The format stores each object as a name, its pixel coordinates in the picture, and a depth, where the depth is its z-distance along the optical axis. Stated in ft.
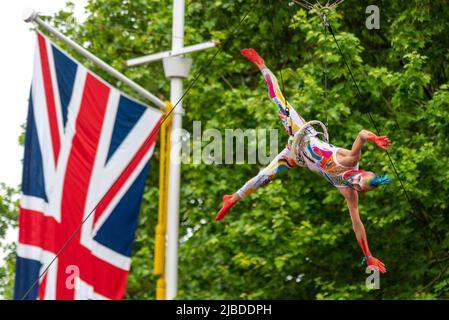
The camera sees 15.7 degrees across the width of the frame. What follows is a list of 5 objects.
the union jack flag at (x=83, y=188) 67.46
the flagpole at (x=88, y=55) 67.46
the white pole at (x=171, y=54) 64.64
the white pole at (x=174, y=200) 66.74
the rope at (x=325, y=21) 44.78
